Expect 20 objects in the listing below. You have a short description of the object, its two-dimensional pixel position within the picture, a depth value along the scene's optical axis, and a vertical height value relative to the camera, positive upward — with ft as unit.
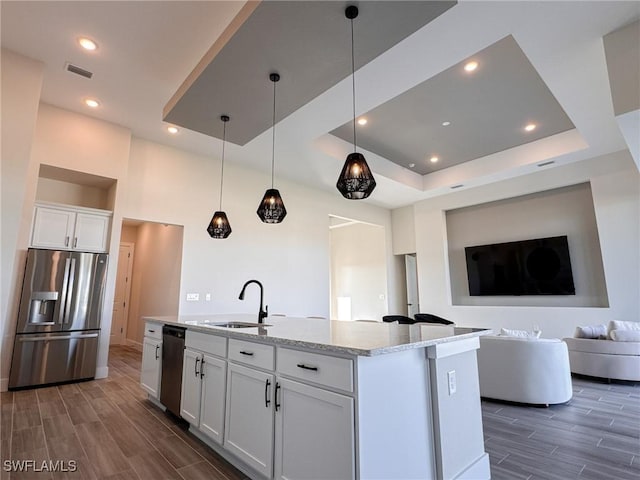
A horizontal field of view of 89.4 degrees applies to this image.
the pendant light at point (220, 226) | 12.28 +2.56
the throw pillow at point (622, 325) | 14.69 -1.56
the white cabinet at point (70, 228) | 13.53 +2.89
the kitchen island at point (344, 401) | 4.75 -1.89
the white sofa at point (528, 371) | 11.10 -2.76
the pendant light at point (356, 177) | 7.95 +2.82
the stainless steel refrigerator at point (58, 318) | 12.71 -0.95
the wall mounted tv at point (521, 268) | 19.80 +1.57
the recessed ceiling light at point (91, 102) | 13.54 +8.05
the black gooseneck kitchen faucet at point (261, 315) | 9.95 -0.66
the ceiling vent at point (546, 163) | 18.65 +7.43
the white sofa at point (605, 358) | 13.83 -2.96
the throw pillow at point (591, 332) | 15.29 -1.91
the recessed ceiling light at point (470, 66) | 12.14 +8.48
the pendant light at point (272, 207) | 10.27 +2.71
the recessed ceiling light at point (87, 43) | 10.33 +8.05
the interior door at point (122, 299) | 23.68 -0.32
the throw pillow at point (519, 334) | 12.23 -1.62
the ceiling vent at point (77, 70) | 11.51 +8.06
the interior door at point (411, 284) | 28.58 +0.76
